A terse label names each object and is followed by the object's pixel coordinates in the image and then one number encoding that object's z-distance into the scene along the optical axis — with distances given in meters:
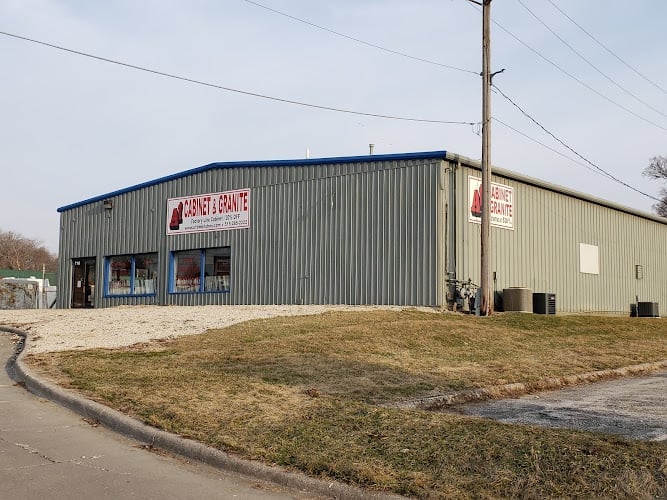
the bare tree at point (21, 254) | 98.88
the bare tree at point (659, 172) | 64.06
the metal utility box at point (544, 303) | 21.08
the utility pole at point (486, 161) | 18.88
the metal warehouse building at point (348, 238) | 20.39
